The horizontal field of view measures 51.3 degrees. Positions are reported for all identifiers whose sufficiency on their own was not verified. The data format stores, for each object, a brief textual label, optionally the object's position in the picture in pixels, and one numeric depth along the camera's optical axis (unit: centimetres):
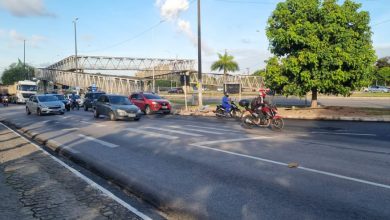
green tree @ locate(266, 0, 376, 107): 2308
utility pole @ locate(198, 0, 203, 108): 3127
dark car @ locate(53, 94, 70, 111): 3659
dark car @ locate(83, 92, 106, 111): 3622
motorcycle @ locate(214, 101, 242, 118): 2608
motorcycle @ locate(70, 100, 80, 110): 4157
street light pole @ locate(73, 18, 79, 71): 5759
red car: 2953
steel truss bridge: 6100
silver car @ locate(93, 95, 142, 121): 2284
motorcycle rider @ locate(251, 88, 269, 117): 1765
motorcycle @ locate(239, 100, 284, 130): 1698
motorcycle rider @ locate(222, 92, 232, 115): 2594
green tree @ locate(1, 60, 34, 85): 12172
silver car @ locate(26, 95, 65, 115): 2914
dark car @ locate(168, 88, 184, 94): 10056
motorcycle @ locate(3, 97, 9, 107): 5191
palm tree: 9555
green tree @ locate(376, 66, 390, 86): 10788
